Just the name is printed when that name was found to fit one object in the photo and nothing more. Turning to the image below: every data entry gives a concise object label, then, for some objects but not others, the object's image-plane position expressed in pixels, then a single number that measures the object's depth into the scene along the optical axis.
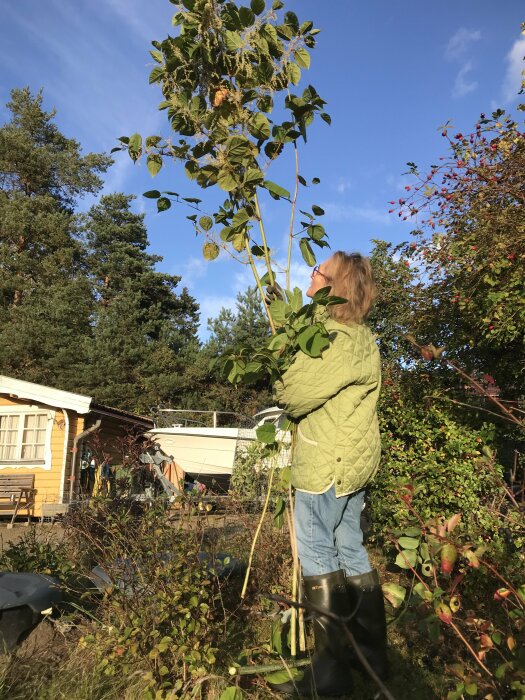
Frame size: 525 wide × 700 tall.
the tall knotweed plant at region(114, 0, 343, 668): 2.00
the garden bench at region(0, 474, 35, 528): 11.62
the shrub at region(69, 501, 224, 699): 1.83
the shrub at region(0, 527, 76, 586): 3.09
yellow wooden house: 12.24
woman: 1.92
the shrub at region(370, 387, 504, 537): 3.92
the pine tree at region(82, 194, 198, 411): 21.84
